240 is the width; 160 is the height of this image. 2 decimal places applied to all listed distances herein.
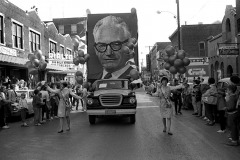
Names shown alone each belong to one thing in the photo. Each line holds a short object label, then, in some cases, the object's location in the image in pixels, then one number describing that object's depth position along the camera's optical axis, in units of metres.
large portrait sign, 13.27
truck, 11.27
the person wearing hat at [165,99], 9.27
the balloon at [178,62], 14.97
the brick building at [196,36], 45.12
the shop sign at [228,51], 17.39
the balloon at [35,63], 14.03
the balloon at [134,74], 13.07
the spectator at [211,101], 10.85
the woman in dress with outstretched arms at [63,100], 9.94
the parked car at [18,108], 12.99
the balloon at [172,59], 15.18
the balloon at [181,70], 15.17
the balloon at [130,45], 12.95
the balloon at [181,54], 15.15
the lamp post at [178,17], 25.34
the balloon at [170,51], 15.31
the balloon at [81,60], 14.67
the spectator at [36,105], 12.05
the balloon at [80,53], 14.89
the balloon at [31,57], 14.20
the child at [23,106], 11.88
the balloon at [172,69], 15.29
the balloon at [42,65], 14.26
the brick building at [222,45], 24.39
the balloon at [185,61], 15.08
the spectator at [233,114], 7.61
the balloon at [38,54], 14.54
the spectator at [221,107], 9.55
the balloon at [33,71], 13.91
